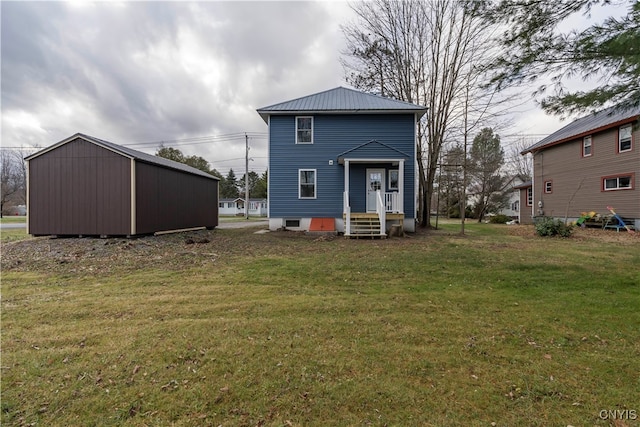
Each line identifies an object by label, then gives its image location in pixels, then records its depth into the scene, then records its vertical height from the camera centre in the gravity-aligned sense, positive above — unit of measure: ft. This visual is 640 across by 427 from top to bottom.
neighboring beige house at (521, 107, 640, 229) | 45.75 +7.48
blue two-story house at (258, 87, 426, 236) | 42.65 +7.87
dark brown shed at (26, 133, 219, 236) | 32.96 +2.62
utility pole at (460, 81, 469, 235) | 41.41 +10.97
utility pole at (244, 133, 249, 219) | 104.88 +20.21
